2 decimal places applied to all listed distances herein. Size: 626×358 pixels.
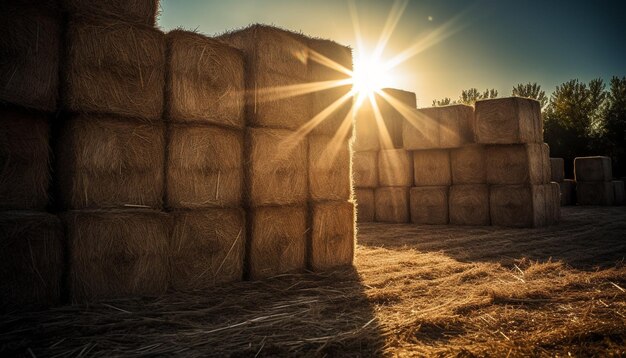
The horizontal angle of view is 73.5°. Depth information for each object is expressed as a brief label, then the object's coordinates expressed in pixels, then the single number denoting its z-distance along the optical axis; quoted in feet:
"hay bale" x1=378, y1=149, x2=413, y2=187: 35.83
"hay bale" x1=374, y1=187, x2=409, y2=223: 35.68
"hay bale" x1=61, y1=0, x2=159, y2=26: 11.51
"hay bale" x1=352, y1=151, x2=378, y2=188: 37.81
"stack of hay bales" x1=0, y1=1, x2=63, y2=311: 10.13
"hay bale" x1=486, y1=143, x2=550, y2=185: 29.89
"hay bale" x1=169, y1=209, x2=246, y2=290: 13.17
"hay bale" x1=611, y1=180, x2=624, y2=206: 57.31
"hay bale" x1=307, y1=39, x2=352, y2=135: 17.94
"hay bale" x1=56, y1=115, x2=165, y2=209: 11.50
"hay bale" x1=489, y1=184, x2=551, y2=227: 29.50
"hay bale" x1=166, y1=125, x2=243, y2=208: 13.35
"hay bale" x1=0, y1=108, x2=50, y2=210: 10.48
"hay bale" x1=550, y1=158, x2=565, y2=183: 54.75
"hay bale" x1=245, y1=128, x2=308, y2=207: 15.11
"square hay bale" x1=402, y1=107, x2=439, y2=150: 34.04
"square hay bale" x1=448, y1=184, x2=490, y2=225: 31.58
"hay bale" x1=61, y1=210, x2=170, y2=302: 11.12
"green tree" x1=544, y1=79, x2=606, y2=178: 81.97
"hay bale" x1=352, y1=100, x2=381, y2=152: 39.17
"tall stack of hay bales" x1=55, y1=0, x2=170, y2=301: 11.39
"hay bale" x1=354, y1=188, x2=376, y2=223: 37.83
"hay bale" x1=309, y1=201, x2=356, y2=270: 16.96
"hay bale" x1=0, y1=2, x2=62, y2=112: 10.35
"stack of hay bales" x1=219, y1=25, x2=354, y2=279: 15.33
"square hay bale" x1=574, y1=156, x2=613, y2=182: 55.88
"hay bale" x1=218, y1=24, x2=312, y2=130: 15.60
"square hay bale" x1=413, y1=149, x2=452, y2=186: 33.76
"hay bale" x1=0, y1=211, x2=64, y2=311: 9.93
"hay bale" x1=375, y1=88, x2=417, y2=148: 40.24
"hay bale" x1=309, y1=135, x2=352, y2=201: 17.33
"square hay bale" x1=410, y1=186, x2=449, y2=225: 33.50
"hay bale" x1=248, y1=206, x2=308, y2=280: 15.08
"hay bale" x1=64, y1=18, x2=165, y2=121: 11.44
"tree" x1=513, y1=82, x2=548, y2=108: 126.15
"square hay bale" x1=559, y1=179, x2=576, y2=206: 57.11
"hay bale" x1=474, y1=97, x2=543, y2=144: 29.66
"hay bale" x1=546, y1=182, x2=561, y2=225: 31.76
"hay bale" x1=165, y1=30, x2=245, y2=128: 13.41
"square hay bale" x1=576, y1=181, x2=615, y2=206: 55.52
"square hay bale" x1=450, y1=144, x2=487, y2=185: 32.12
